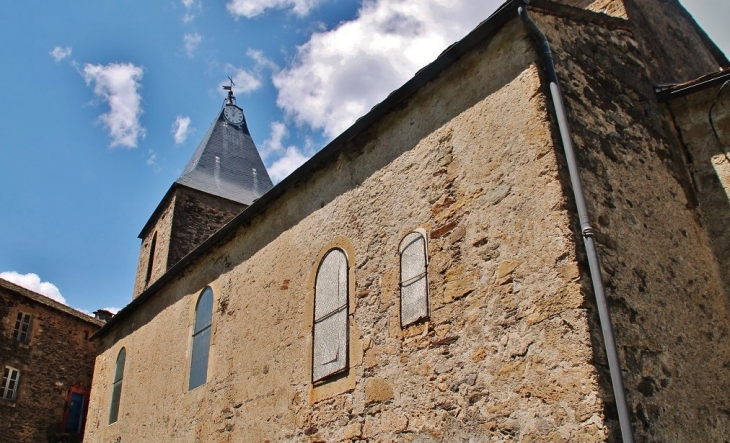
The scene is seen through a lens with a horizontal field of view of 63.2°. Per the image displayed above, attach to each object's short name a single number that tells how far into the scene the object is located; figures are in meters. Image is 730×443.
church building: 3.96
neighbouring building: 17.09
